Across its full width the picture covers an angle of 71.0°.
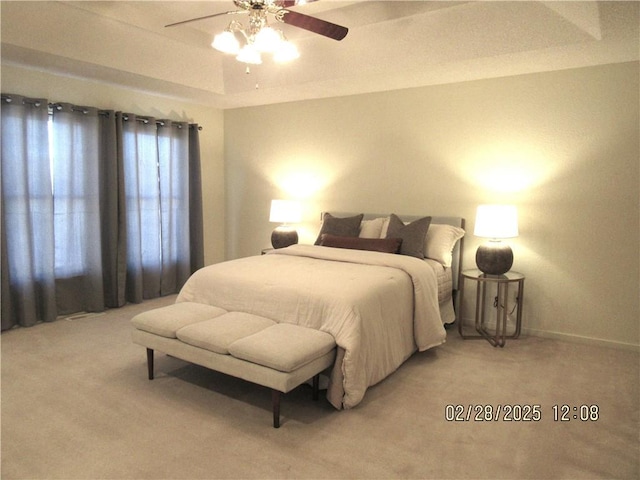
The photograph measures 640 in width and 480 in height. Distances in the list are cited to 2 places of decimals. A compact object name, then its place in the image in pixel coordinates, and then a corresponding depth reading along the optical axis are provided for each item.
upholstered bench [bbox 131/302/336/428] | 2.41
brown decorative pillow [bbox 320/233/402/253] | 4.00
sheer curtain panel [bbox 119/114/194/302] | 4.82
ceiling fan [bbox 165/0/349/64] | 2.29
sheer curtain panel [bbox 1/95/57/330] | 3.83
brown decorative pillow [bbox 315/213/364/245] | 4.49
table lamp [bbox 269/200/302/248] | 5.13
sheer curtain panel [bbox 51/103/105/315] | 4.22
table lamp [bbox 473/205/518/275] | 3.62
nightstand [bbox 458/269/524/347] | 3.69
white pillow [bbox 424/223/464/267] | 4.03
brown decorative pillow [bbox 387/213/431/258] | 3.98
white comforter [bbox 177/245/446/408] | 2.66
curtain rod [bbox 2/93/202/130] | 3.79
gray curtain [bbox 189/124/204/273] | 5.48
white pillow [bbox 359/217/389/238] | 4.41
